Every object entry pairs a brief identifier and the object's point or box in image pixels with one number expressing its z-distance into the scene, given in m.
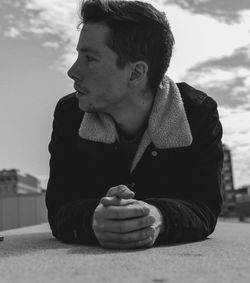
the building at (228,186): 74.06
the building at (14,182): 84.69
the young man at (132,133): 1.80
